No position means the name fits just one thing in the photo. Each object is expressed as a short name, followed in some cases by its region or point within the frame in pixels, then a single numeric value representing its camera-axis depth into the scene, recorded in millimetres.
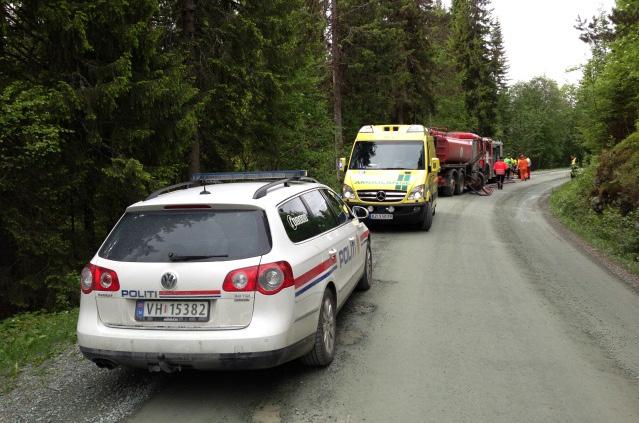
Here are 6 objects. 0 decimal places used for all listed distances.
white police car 4027
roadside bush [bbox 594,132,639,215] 14625
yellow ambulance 12797
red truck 24078
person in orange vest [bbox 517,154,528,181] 38912
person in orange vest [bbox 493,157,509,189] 30838
